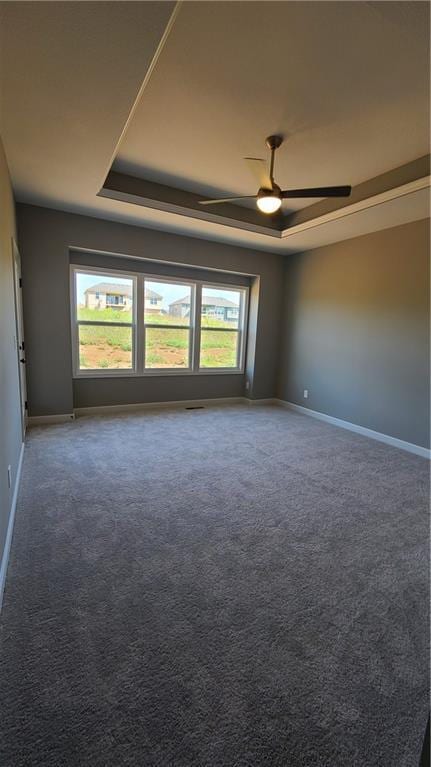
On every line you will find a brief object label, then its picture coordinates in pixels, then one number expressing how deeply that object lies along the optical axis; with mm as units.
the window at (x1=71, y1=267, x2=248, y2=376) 4816
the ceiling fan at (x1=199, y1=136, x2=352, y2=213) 2598
